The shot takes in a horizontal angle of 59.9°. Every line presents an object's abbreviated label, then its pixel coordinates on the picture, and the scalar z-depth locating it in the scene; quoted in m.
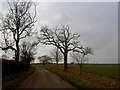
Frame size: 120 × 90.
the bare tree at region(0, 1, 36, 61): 17.71
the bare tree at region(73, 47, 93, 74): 17.67
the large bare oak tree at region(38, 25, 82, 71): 24.94
